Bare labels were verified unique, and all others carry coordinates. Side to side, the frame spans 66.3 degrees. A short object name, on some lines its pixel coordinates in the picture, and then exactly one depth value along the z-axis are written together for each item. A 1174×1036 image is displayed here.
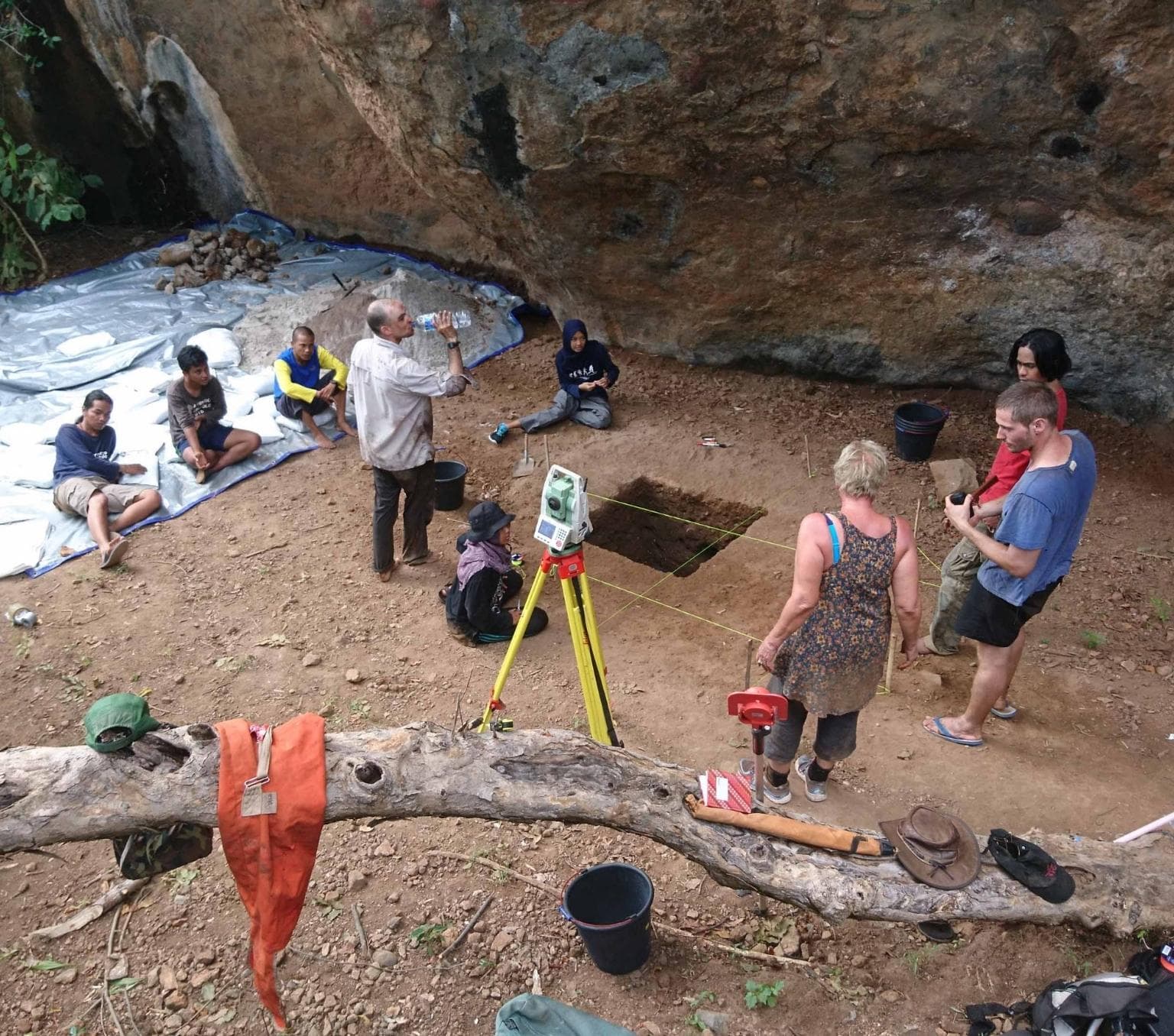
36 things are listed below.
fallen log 2.72
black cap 2.75
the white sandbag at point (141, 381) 7.77
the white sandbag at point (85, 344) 8.33
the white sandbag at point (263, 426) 7.07
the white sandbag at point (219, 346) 8.15
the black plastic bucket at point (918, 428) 6.17
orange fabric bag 2.61
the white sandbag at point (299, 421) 7.19
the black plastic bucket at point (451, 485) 6.31
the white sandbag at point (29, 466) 6.59
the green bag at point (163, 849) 2.81
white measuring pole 3.12
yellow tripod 3.58
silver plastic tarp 6.34
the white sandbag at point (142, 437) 6.93
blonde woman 3.03
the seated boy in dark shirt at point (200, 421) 6.48
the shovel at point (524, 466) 6.70
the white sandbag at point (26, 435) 7.07
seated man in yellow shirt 6.92
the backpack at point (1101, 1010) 2.25
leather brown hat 2.77
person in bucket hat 4.86
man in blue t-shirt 3.28
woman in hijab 7.12
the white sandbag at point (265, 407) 7.34
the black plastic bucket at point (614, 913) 2.96
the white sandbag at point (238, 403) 7.41
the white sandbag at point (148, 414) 7.29
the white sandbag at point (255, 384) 7.68
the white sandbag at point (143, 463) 6.50
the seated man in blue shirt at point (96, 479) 6.02
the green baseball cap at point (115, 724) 2.66
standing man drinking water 5.05
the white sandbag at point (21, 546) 5.76
